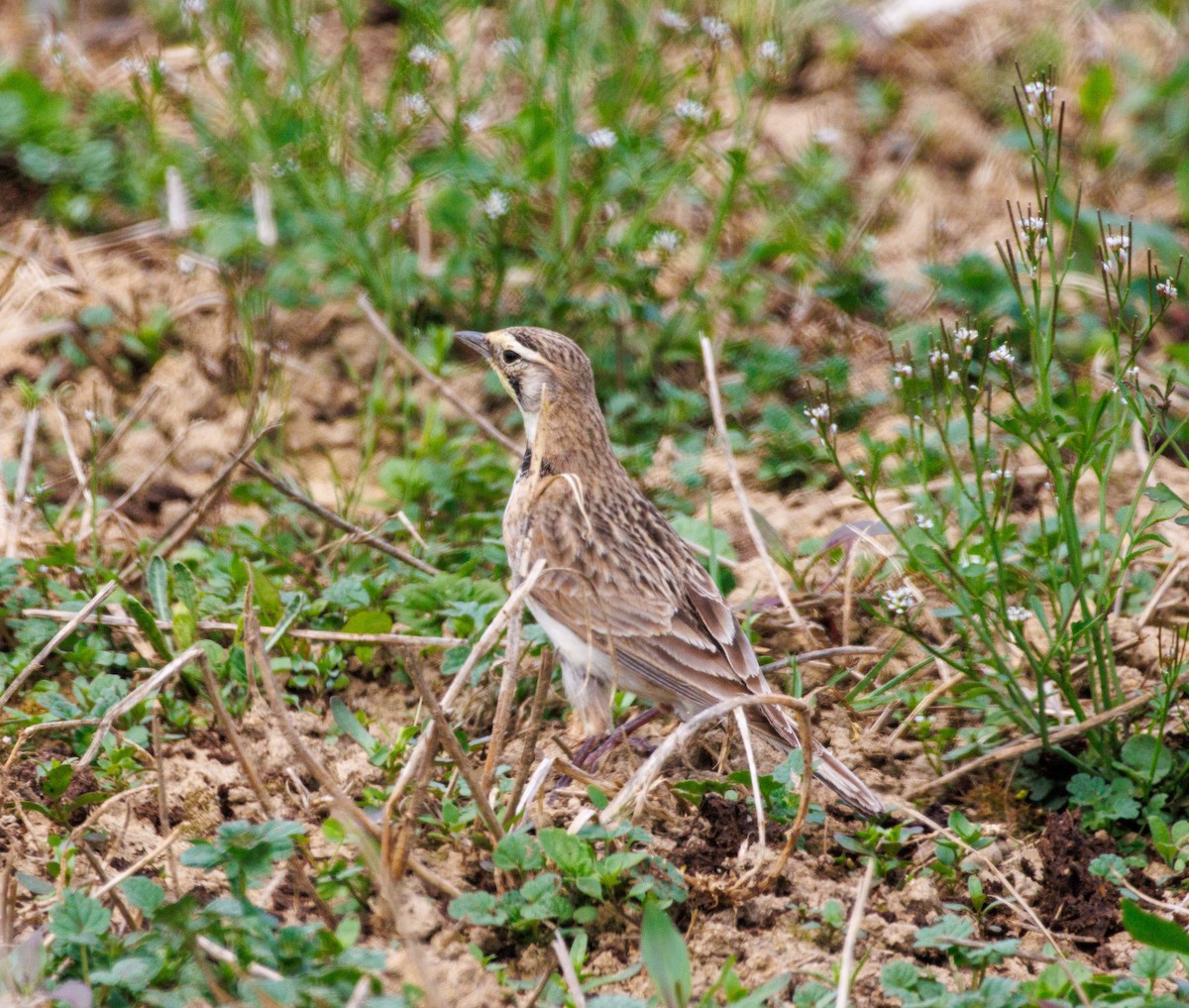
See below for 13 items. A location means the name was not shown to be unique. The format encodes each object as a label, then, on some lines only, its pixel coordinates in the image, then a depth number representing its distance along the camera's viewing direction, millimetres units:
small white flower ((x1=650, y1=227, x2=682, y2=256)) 13039
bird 8945
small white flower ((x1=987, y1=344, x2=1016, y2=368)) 7836
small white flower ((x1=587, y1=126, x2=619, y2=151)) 12680
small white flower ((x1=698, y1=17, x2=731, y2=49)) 12414
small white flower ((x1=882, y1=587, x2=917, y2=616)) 8500
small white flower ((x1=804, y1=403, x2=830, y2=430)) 8461
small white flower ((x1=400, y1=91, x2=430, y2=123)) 12539
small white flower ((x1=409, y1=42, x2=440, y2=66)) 12219
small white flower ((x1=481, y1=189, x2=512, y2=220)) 13031
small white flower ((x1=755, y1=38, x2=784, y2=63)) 12531
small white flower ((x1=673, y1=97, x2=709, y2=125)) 12617
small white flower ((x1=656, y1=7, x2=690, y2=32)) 12883
